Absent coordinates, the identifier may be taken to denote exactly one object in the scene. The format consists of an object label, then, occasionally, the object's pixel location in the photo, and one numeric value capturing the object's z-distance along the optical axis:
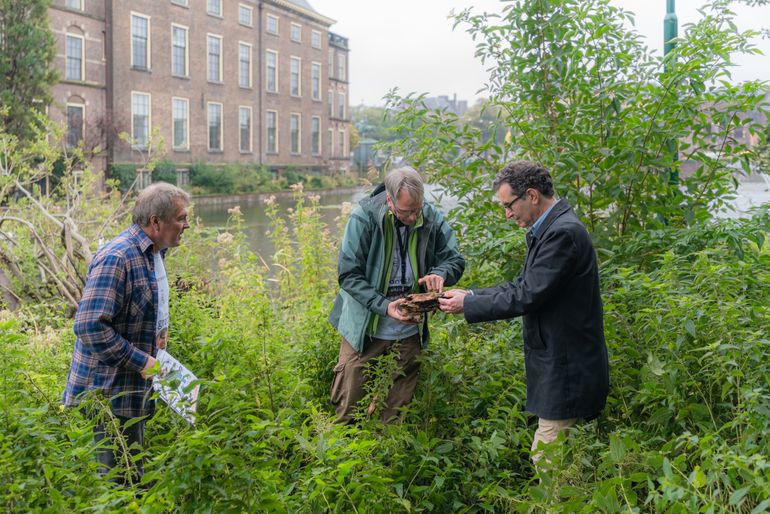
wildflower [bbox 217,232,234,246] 6.50
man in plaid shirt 3.06
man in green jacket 3.69
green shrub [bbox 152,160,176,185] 34.88
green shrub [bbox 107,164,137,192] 32.38
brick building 33.53
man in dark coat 3.00
